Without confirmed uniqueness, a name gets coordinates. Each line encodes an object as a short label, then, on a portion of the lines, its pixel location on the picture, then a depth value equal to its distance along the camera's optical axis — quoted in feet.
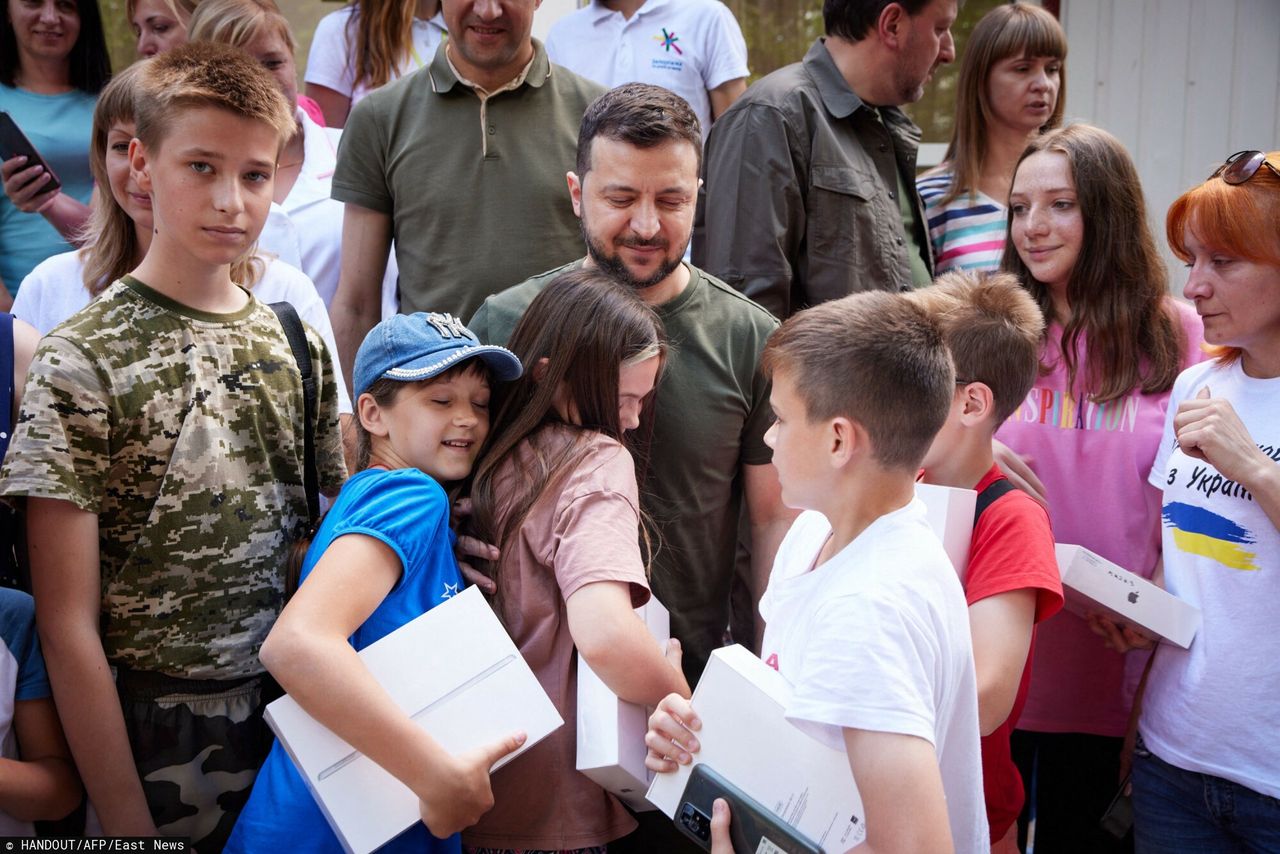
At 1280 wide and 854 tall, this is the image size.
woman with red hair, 7.27
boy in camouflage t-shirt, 6.25
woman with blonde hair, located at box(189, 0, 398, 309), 10.76
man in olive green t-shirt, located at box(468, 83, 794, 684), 8.12
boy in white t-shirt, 4.88
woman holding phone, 11.29
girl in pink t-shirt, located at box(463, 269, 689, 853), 6.41
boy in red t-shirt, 6.53
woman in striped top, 11.60
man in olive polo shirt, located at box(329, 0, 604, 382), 10.18
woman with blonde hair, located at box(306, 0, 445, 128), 13.17
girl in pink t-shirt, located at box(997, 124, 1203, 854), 8.95
